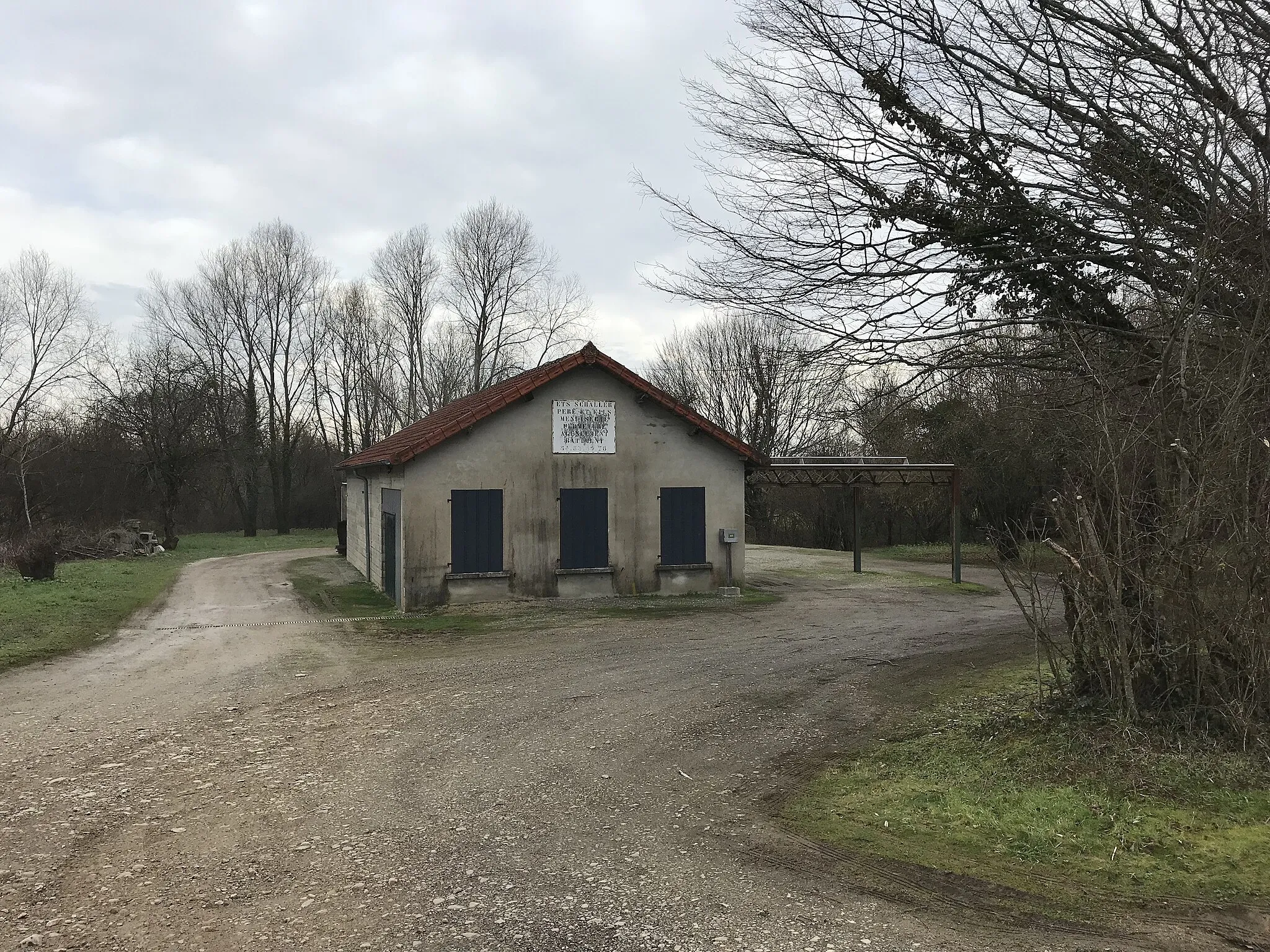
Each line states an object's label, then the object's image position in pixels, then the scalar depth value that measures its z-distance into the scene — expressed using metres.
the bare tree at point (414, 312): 41.16
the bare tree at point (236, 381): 39.12
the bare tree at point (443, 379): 41.09
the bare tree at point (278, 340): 40.50
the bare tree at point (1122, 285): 5.88
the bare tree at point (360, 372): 42.72
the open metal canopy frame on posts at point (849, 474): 19.44
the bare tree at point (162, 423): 33.09
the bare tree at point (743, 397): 38.56
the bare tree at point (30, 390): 31.77
